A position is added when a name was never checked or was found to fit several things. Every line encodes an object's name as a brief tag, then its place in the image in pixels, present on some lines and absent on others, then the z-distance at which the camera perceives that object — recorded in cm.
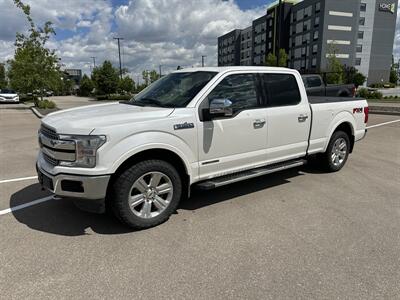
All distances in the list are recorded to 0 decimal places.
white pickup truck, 338
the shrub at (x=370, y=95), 3088
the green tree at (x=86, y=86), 6562
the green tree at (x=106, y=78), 4888
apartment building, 6964
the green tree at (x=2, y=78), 5434
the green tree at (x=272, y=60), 5225
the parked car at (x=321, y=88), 1505
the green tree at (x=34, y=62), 2205
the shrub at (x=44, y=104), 2230
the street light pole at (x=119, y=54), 5017
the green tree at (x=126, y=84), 5059
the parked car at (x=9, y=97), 3072
